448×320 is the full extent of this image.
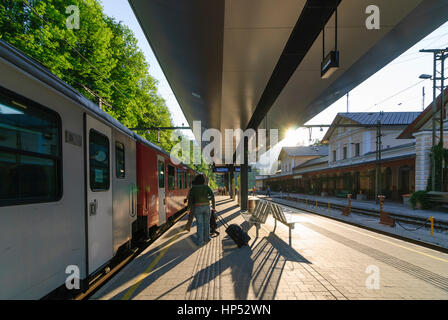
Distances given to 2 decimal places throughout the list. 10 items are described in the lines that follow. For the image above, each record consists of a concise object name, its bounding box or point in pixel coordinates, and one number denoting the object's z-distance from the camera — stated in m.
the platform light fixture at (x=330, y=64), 4.68
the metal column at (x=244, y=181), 15.10
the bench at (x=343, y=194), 32.53
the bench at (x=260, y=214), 7.50
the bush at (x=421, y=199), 17.19
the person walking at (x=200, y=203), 6.29
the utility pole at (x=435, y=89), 17.09
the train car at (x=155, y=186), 6.05
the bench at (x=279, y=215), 6.54
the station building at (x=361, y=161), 25.19
